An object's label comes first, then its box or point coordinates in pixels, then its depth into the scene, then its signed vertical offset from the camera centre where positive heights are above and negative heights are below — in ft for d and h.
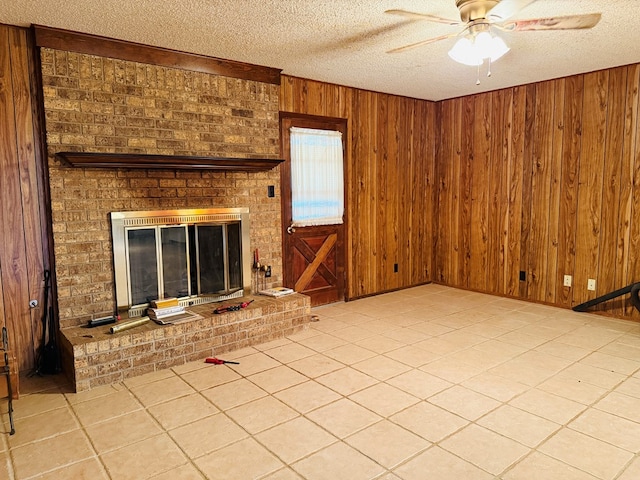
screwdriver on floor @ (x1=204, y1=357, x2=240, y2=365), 11.21 -4.05
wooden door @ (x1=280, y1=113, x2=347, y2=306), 15.14 -1.78
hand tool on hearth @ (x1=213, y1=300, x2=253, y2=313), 12.19 -2.97
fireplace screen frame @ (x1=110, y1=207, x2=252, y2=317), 11.48 -0.77
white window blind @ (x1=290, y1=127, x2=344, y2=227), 15.38 +0.81
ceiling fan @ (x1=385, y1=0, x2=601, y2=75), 7.93 +3.23
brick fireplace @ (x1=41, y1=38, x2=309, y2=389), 10.59 +1.41
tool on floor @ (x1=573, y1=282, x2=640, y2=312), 13.69 -3.24
